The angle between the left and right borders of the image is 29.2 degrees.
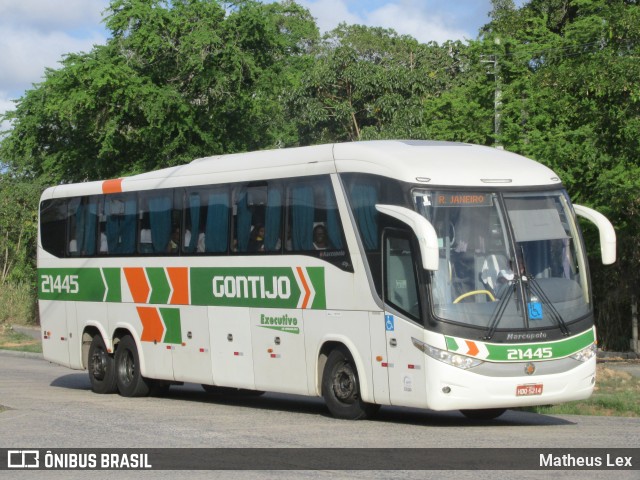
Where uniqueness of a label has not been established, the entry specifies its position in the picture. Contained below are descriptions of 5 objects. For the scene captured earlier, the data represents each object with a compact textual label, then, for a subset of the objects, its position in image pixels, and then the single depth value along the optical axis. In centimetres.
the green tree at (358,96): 4834
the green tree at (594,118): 2580
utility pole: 2984
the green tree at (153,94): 3941
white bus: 1423
